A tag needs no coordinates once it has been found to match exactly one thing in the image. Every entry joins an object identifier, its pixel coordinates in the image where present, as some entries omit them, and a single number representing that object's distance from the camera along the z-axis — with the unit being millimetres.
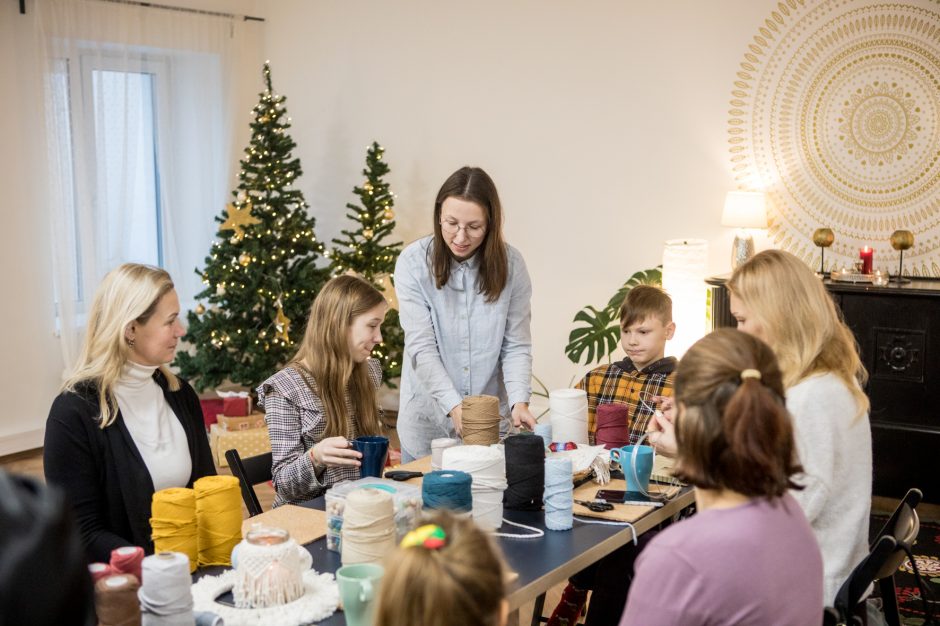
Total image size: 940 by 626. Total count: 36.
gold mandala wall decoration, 4766
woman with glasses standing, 2943
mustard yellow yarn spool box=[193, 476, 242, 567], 1961
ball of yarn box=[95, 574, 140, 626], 1582
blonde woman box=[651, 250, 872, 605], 2085
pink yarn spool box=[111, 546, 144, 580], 1722
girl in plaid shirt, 2592
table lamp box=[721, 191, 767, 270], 4957
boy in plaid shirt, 3309
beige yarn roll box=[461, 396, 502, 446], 2535
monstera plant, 5074
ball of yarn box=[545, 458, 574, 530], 2154
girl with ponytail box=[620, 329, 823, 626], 1467
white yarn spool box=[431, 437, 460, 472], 2521
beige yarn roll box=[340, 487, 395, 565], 1857
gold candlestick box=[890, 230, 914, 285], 4672
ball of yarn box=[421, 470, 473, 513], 2066
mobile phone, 2361
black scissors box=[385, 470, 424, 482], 2445
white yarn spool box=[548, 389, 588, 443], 2754
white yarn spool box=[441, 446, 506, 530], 2152
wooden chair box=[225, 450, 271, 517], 2572
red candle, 4742
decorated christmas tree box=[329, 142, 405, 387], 6105
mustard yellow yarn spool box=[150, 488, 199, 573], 1907
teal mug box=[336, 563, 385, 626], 1619
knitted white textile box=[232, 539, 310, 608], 1728
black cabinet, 4434
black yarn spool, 2238
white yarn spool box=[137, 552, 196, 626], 1603
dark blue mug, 2344
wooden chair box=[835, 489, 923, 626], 1958
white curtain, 5875
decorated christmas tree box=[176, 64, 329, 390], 5934
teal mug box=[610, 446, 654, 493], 2386
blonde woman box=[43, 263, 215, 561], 2254
